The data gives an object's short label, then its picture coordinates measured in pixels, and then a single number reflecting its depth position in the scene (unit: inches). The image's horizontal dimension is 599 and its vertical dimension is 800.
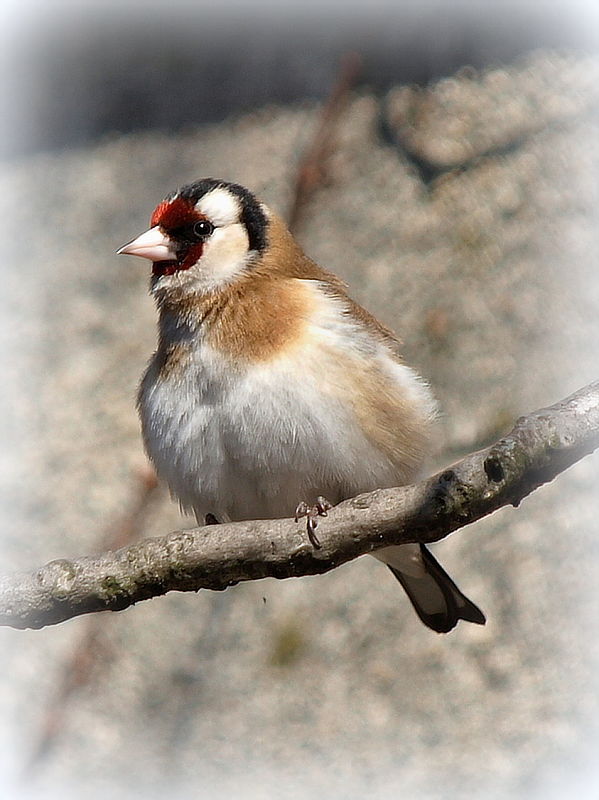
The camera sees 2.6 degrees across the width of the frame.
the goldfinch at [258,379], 100.5
